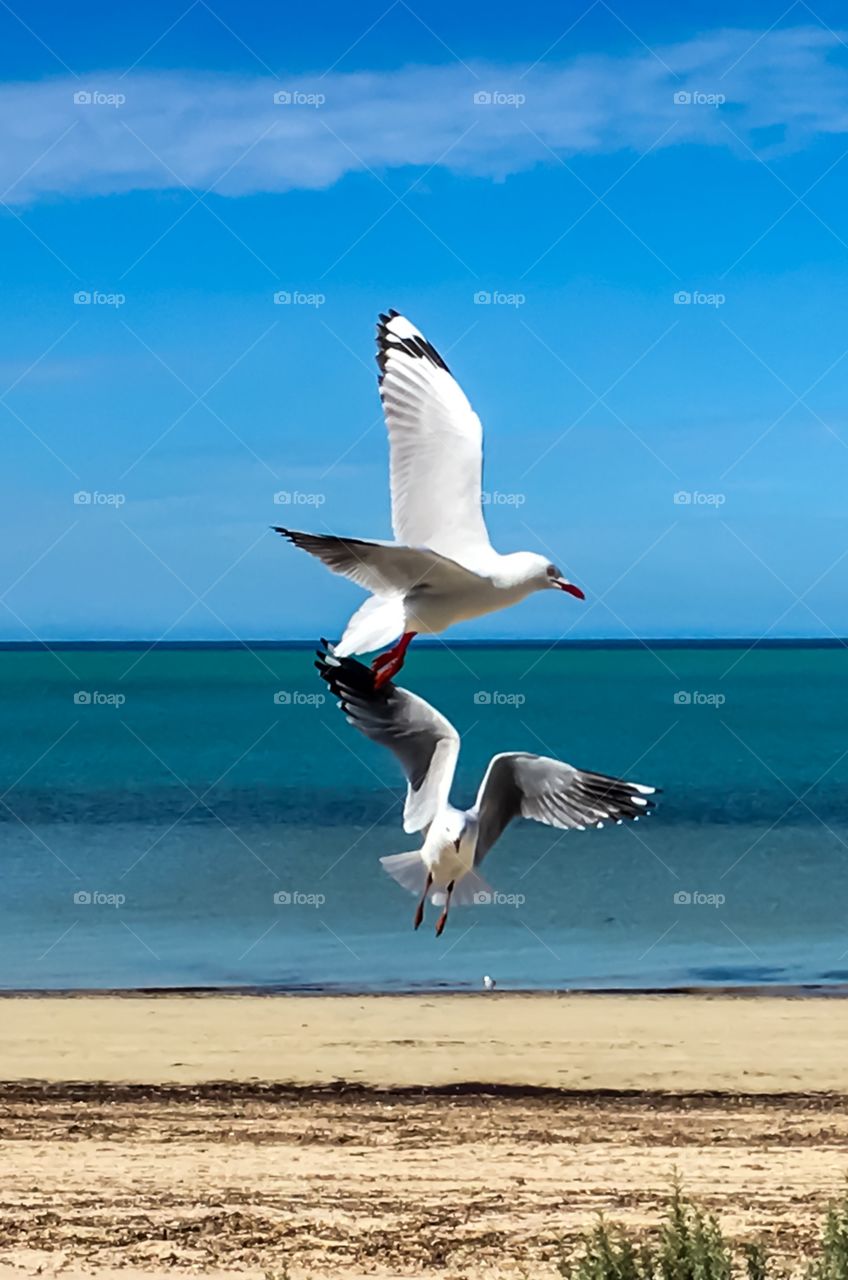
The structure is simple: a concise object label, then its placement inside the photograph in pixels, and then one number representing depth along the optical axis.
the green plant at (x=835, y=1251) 6.78
